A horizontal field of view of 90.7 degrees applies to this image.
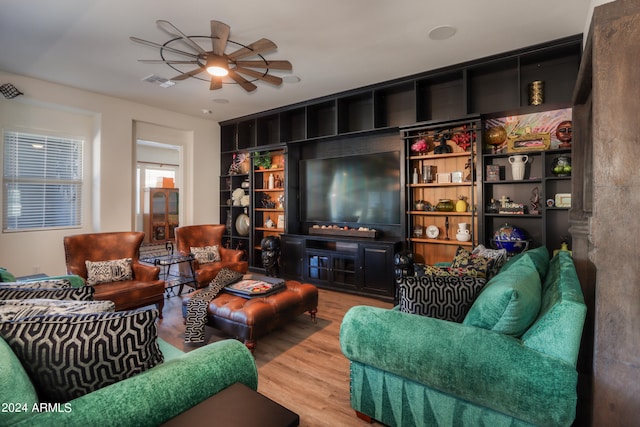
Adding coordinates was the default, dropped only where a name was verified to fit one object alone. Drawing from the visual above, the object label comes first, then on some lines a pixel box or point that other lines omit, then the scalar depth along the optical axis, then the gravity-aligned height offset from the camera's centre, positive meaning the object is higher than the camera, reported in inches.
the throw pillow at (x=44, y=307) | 49.7 -15.4
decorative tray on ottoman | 110.6 -26.1
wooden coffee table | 37.4 -24.6
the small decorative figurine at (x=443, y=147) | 153.8 +33.0
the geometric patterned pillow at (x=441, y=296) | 68.0 -17.8
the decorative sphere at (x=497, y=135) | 142.3 +35.9
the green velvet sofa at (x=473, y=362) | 49.6 -26.2
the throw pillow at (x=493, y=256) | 91.9 -14.2
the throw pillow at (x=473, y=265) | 87.0 -15.2
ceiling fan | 100.1 +54.9
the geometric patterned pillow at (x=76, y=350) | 38.1 -16.7
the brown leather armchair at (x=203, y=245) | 152.7 -18.4
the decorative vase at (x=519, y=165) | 136.1 +21.2
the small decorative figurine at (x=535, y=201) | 133.7 +5.7
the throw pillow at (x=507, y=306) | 55.9 -16.8
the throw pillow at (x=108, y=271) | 128.3 -22.9
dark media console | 160.6 -26.7
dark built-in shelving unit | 132.6 +58.3
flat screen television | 172.2 +15.3
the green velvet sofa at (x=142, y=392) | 33.8 -22.2
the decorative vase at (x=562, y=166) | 125.0 +19.1
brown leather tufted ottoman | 97.3 -31.7
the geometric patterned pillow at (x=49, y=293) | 60.1 -15.2
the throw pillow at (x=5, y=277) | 83.4 -16.2
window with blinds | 166.6 +19.4
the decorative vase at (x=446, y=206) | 154.8 +4.4
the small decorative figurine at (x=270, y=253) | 197.3 -23.6
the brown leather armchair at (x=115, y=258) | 119.3 -21.2
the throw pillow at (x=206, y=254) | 165.8 -20.3
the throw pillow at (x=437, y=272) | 89.7 -16.9
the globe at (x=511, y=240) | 133.4 -10.7
